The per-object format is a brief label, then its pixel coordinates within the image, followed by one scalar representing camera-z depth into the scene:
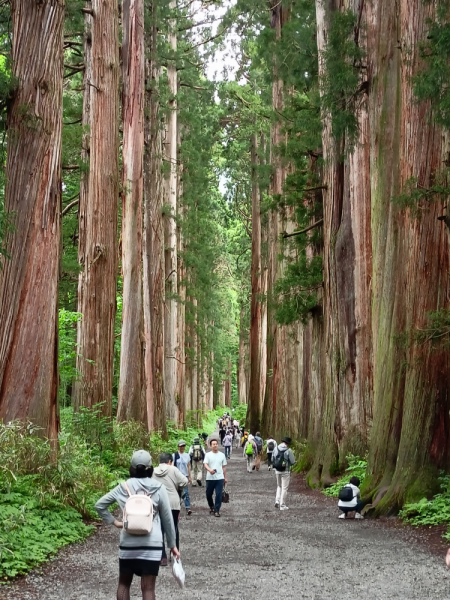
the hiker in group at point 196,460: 18.80
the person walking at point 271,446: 25.45
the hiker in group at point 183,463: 14.12
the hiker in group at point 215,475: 13.50
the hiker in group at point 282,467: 14.64
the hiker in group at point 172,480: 9.83
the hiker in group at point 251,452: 25.75
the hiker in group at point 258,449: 26.96
